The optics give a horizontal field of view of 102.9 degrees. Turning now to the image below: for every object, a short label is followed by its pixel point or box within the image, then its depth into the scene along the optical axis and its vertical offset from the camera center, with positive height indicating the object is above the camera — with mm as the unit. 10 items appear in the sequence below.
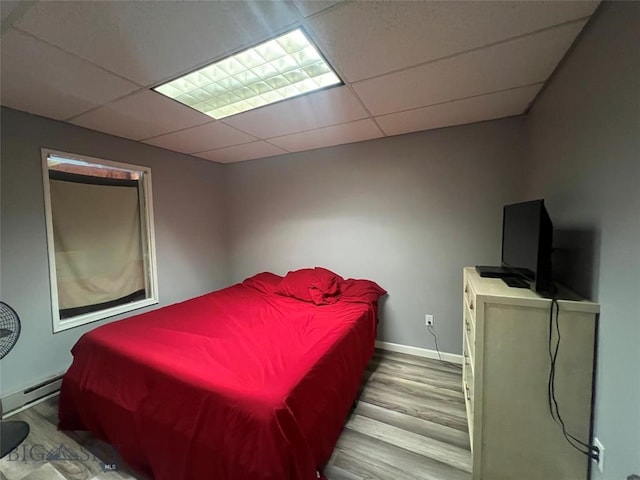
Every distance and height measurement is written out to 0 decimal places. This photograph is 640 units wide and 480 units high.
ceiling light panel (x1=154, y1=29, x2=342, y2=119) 1401 +955
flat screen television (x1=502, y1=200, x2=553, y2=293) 1229 -104
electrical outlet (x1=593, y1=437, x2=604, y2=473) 1055 -957
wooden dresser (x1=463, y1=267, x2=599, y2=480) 1144 -762
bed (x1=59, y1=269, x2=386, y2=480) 1115 -858
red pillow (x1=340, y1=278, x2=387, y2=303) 2516 -675
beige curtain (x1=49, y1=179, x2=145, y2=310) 2215 -145
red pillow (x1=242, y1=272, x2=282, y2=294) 2967 -677
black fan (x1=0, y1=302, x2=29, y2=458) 1451 -668
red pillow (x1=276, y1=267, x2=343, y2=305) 2584 -639
